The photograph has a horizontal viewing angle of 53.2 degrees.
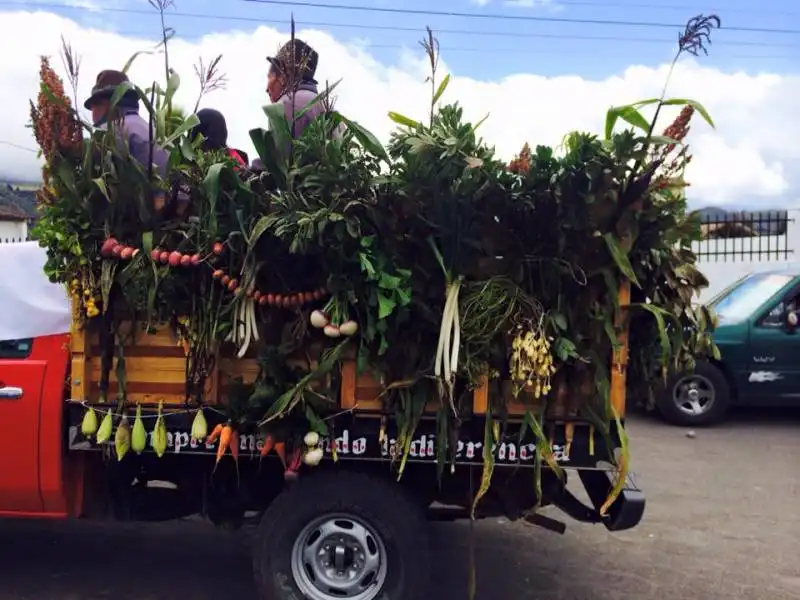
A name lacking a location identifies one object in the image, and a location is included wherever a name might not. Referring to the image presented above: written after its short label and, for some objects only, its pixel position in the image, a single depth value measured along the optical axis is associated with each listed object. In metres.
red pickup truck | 3.71
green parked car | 8.62
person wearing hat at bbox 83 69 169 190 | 3.77
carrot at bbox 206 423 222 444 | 3.66
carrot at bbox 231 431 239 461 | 3.67
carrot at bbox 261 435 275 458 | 3.61
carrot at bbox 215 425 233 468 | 3.61
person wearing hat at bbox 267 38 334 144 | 3.71
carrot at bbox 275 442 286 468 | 3.63
